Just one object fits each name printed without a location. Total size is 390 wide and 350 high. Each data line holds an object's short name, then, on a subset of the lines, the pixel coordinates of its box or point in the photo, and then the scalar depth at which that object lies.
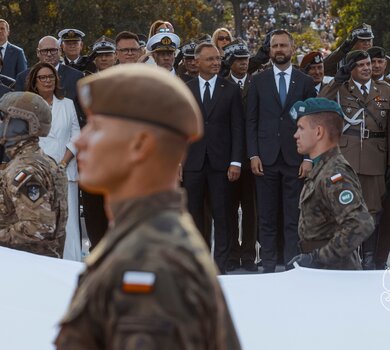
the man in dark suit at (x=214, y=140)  13.79
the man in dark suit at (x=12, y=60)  16.94
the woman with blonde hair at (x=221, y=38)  18.03
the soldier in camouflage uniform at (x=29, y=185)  8.07
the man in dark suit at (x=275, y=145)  13.62
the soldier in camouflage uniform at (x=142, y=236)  3.09
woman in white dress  13.29
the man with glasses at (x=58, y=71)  14.29
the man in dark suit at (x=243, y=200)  14.62
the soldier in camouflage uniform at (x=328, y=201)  7.72
